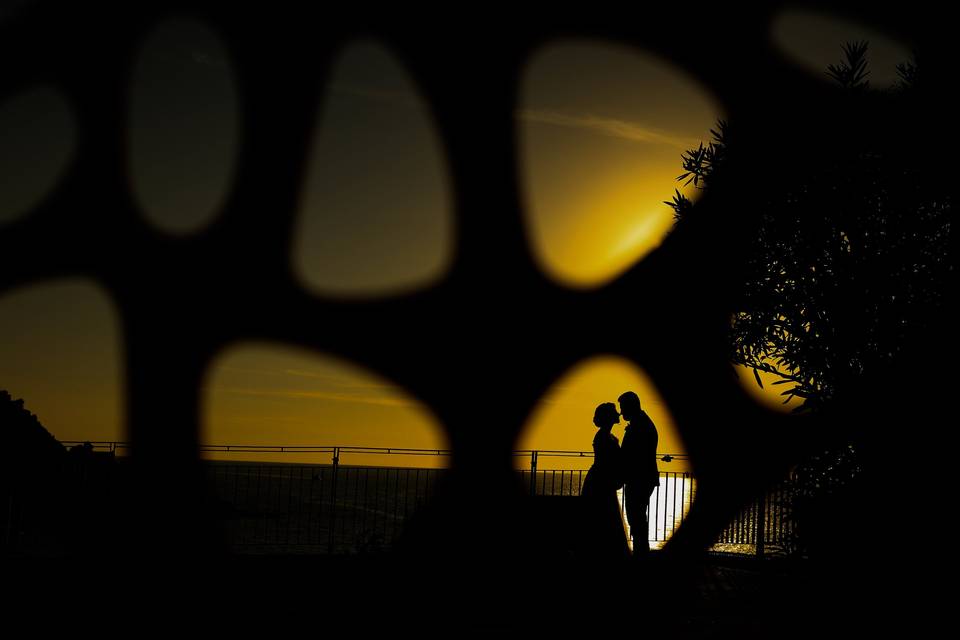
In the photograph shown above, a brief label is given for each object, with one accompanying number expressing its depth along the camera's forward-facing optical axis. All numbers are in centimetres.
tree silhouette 797
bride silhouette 746
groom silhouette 739
